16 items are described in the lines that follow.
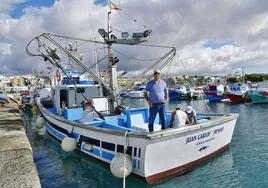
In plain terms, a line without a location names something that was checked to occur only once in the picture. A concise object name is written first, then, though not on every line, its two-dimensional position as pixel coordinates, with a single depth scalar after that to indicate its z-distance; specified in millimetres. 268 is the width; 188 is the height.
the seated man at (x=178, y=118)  7047
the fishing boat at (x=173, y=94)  54531
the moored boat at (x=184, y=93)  51891
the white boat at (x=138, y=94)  53594
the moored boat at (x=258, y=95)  36062
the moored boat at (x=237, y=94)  39553
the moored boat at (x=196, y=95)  52172
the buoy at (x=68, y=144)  8383
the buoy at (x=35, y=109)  24156
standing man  6750
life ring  15530
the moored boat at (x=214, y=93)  46181
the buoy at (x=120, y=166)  5926
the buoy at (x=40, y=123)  14608
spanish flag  11469
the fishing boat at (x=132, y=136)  6012
